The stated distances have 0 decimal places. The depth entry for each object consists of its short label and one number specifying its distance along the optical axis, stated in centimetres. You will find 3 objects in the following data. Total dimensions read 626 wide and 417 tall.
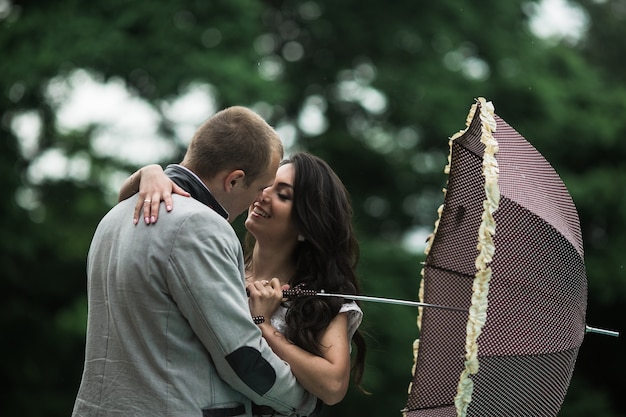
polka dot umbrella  525
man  472
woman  593
